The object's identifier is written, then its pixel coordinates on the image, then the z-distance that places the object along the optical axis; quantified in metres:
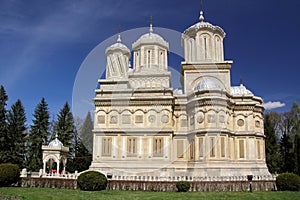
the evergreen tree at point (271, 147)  29.63
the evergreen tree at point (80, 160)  30.72
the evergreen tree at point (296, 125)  26.00
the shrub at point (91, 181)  14.95
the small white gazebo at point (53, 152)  21.73
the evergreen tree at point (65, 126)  33.06
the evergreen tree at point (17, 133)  28.01
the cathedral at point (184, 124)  21.58
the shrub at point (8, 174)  16.17
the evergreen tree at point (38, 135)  29.22
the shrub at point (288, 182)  15.41
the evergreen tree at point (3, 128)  27.06
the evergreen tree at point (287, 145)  27.91
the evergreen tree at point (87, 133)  35.62
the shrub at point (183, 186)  14.95
